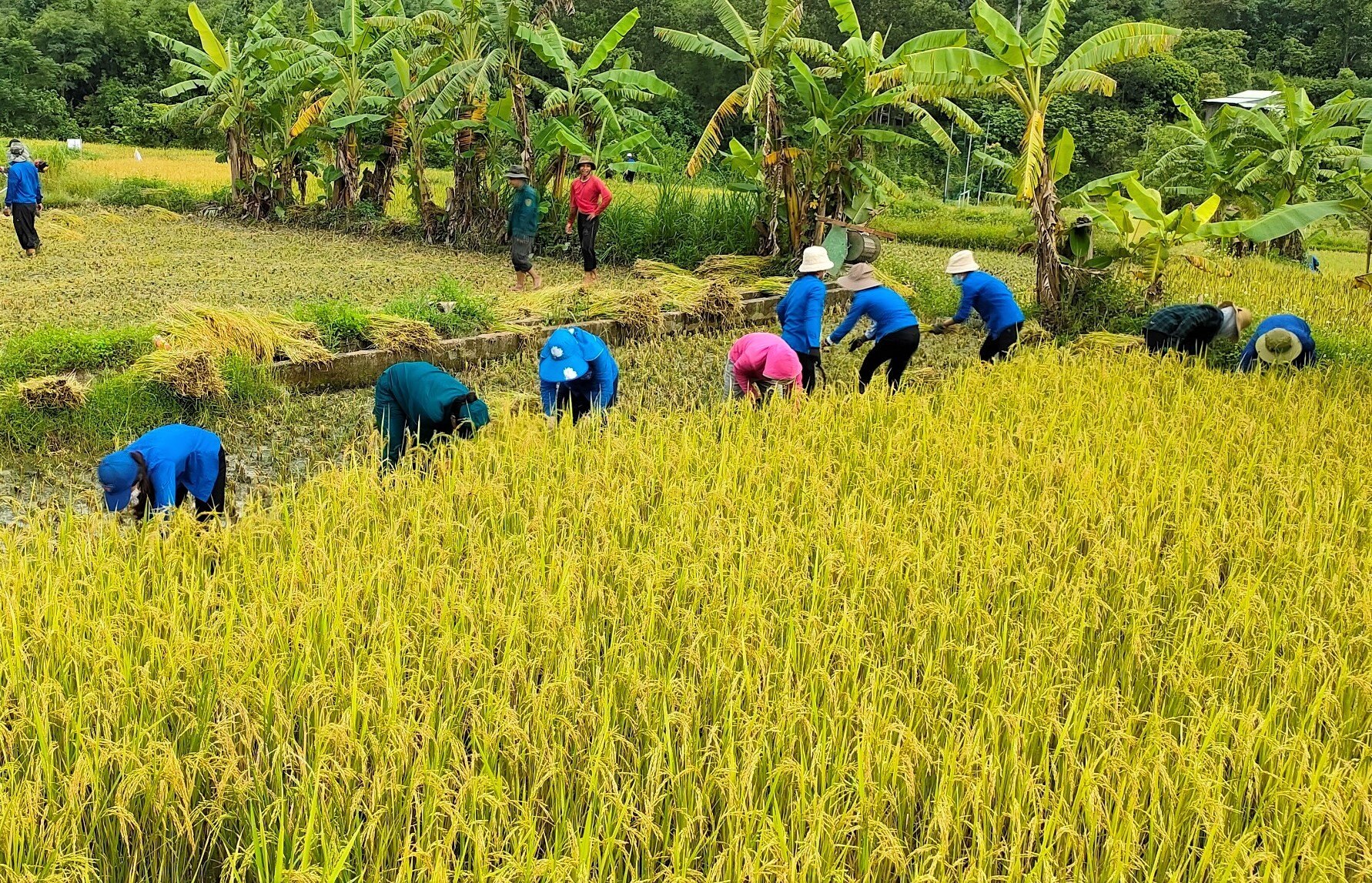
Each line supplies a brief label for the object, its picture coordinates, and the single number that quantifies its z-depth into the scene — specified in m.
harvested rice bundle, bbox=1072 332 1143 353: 7.59
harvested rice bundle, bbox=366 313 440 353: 6.86
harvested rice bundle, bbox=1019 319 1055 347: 8.38
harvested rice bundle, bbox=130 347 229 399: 5.63
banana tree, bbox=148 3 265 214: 14.68
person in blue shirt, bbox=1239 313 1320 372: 6.67
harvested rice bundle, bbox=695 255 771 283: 10.48
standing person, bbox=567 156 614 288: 10.38
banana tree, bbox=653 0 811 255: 10.73
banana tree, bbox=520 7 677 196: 12.00
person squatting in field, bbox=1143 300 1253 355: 7.35
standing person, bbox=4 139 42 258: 10.53
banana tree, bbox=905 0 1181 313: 8.05
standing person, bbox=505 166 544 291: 9.48
